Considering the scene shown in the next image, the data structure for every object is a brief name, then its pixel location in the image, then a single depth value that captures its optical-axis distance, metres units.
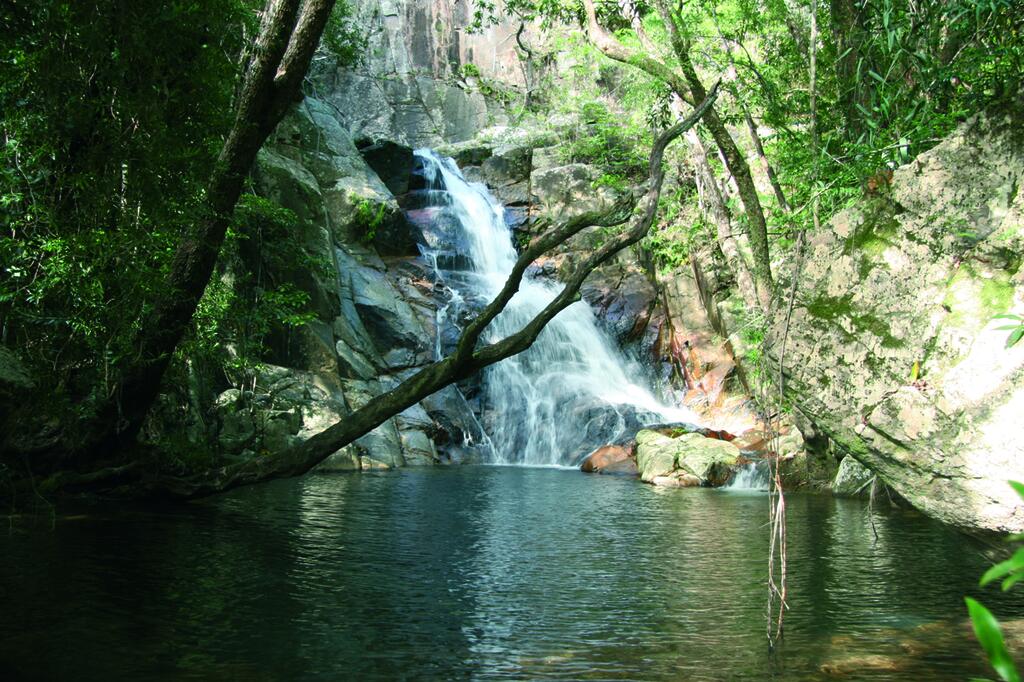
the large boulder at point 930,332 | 4.73
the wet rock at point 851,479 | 13.20
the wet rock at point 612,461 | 17.42
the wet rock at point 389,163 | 27.16
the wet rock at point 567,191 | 27.94
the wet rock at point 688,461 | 15.37
